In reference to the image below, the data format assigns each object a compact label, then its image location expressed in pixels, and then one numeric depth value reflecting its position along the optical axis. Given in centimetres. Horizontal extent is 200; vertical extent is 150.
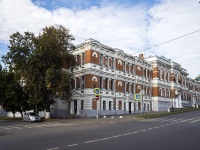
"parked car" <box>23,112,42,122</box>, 2396
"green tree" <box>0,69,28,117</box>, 2892
